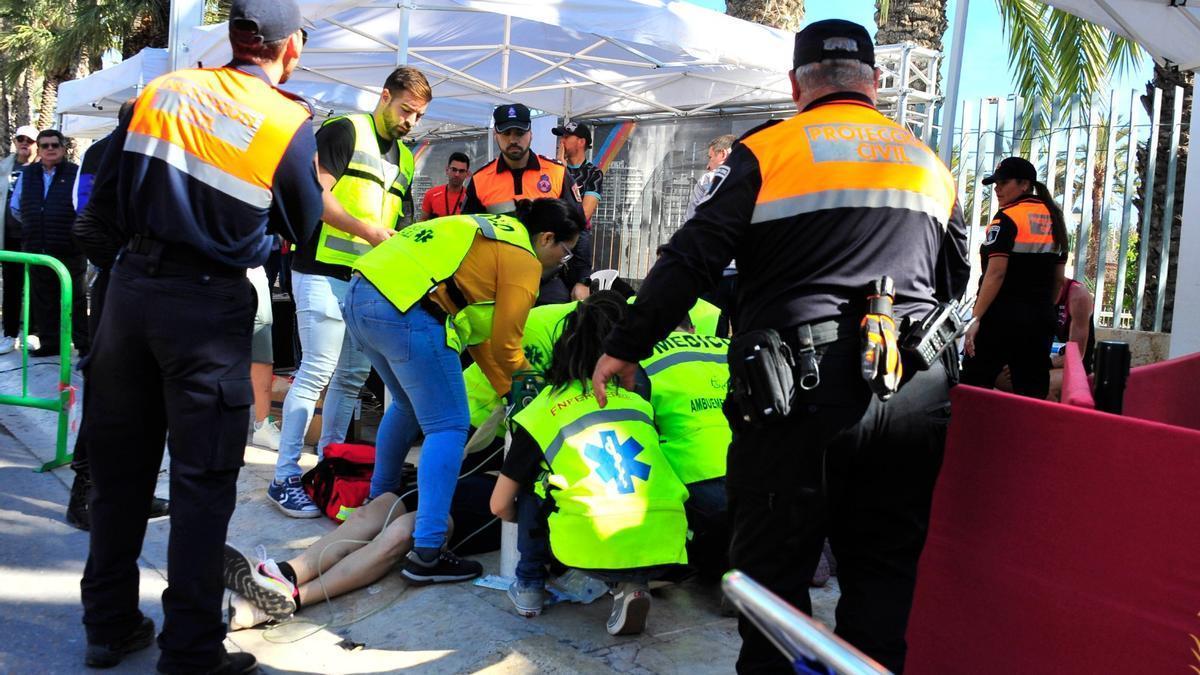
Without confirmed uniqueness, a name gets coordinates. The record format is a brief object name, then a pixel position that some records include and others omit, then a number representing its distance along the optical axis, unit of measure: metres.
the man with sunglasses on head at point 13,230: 9.12
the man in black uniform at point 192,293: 2.70
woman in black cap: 5.62
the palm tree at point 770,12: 11.25
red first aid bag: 4.46
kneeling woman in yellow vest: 3.23
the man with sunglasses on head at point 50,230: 8.75
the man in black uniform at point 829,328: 2.32
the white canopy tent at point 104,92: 10.82
